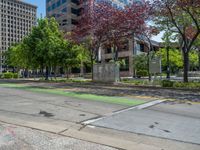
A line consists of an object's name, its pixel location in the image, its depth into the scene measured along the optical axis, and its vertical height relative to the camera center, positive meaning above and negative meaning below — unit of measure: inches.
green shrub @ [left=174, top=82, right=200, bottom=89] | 457.1 -37.9
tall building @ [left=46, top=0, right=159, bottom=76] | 1514.3 +646.8
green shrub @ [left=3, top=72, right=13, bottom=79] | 1174.9 -13.8
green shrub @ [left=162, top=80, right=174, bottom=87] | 485.8 -34.7
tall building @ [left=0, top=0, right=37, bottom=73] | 3334.4 +1170.5
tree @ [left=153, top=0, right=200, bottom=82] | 453.1 +185.6
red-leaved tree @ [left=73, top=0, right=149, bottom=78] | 577.8 +189.5
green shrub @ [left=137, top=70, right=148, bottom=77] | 1154.8 -3.9
